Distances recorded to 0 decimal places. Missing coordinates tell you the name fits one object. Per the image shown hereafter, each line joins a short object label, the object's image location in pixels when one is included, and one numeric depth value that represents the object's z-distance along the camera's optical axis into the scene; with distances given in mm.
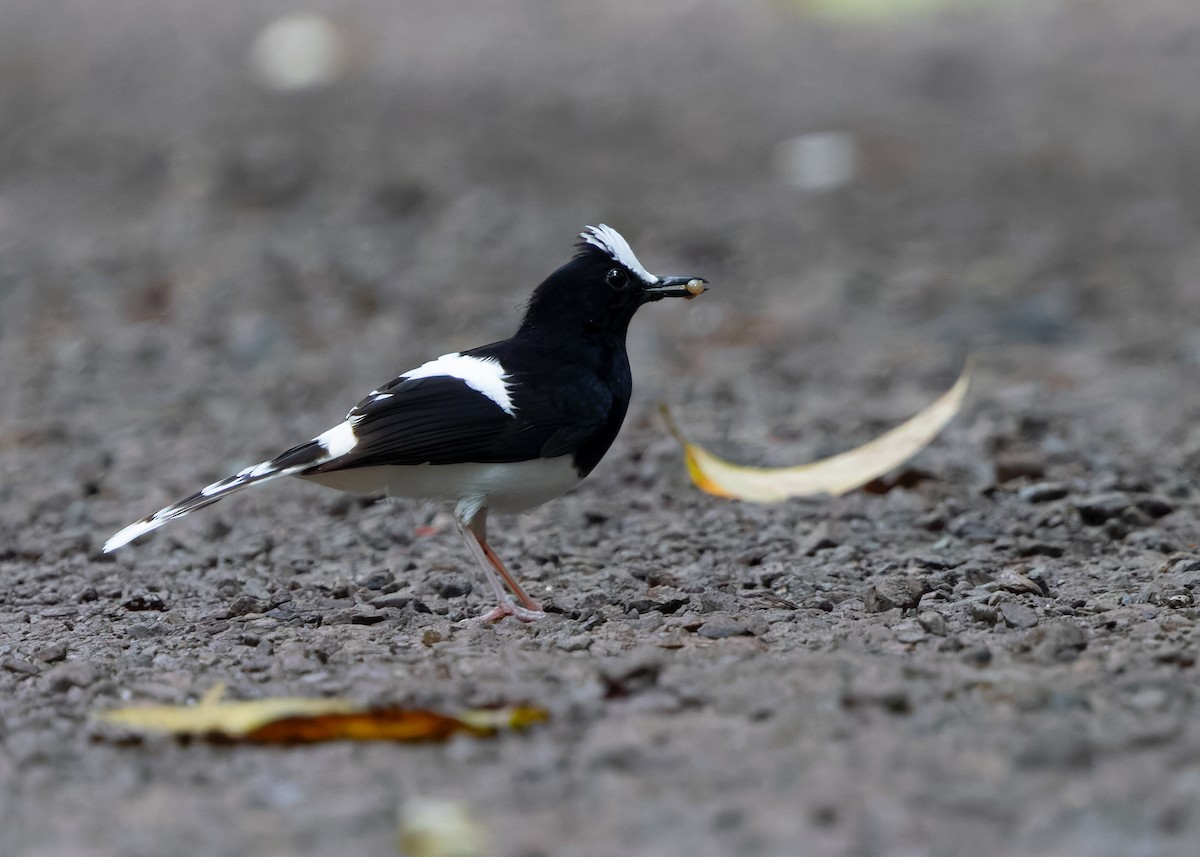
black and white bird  10062
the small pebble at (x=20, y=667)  8867
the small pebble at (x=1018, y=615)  9008
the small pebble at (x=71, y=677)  8422
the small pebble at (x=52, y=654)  9180
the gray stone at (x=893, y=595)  9555
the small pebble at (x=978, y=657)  8031
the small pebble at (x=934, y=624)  8844
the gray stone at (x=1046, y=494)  12125
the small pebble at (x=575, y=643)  8875
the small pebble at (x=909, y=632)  8687
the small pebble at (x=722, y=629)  8969
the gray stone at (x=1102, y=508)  11477
